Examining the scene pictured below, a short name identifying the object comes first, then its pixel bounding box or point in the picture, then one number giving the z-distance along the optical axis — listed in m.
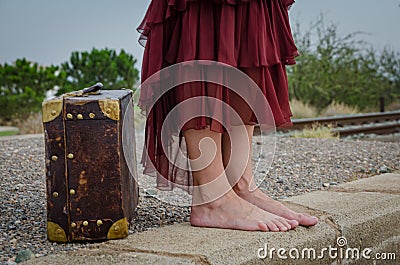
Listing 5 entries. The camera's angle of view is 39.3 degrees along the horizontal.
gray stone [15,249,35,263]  1.70
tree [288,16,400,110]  11.66
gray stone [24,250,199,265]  1.57
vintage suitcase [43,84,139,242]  1.79
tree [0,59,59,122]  10.25
